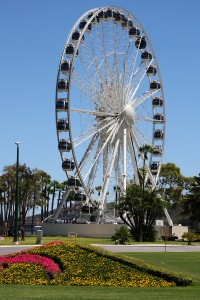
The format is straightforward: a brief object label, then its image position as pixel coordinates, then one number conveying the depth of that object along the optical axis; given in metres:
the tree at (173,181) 136.75
